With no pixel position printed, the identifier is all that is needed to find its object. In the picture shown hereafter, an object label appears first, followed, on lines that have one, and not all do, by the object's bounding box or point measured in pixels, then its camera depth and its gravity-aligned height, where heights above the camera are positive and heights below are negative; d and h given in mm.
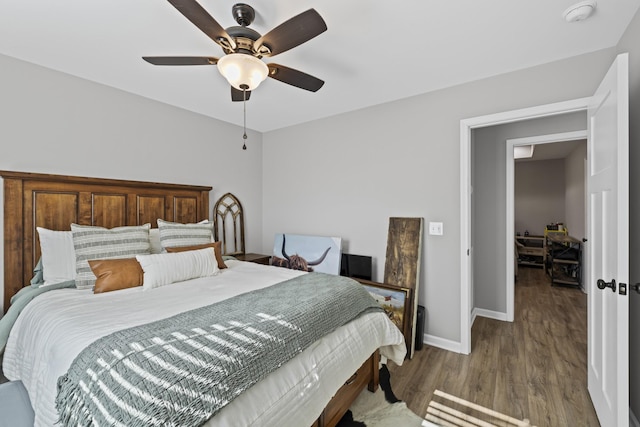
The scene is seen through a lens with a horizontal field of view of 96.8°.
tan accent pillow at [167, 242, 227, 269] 2421 -312
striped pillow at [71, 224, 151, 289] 1982 -251
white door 1408 -174
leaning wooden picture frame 2701 -877
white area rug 1773 -1303
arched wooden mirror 3602 -145
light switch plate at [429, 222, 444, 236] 2766 -142
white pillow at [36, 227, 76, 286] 2031 -327
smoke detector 1617 +1198
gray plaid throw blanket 901 -564
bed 1197 -536
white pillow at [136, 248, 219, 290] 2031 -412
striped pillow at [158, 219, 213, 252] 2482 -199
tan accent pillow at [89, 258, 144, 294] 1917 -430
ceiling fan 1344 +914
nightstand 3545 -571
